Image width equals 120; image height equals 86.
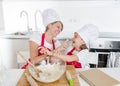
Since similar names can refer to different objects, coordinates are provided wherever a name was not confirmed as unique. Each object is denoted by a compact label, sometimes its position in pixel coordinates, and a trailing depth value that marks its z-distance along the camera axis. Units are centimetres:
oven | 195
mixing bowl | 86
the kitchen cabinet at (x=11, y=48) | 206
